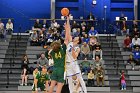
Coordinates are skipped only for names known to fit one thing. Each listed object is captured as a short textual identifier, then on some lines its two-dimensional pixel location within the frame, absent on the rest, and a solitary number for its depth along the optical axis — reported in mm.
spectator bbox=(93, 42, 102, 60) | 22353
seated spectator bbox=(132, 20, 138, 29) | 25762
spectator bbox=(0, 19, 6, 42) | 24547
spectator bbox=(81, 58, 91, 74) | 20703
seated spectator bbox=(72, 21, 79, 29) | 24875
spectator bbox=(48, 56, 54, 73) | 19566
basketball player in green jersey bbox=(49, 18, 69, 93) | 10352
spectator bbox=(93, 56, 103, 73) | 20256
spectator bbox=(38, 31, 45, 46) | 23812
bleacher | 20203
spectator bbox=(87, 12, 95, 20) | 26781
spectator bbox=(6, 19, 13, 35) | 25586
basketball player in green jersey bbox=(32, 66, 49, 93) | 14742
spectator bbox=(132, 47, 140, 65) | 22459
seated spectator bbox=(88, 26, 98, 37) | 23956
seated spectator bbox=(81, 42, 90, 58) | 21953
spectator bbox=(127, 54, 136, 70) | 22008
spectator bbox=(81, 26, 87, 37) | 24641
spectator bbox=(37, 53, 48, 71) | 20866
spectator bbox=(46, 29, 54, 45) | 23344
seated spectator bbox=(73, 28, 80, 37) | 23800
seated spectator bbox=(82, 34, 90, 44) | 23509
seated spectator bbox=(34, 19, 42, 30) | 25302
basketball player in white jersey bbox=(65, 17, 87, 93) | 10977
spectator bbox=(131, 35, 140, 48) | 23391
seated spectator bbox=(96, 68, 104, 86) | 19942
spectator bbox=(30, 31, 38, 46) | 23844
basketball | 10641
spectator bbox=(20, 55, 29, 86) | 19998
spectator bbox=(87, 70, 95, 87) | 19875
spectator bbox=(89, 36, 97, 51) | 22656
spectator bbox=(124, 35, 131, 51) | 23578
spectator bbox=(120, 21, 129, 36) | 25583
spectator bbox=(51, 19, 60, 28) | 25250
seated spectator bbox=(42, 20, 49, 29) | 25891
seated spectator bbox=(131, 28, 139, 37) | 24594
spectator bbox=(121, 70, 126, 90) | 20141
